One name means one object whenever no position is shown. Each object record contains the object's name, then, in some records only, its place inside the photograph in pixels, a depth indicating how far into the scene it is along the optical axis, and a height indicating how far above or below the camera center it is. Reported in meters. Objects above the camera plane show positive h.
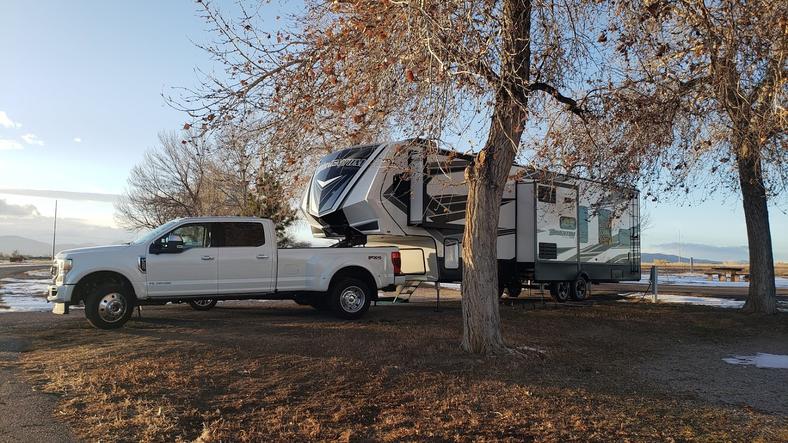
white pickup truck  10.27 -0.09
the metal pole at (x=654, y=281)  17.92 -0.20
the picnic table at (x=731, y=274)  33.84 +0.10
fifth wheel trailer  12.18 +1.21
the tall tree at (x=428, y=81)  6.73 +2.33
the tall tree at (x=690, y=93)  7.27 +2.67
